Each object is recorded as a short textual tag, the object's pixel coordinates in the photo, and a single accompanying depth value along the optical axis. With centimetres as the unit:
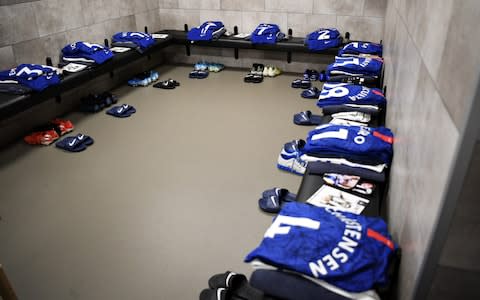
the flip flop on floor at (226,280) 190
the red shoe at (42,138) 375
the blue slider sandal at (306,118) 402
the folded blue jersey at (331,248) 131
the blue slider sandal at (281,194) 275
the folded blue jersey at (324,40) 520
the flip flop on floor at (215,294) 181
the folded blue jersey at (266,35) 544
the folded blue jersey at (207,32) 568
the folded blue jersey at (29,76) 357
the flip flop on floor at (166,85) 532
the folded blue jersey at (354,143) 217
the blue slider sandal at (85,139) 373
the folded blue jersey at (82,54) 437
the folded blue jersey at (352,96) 290
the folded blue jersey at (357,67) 362
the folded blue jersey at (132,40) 512
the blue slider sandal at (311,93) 485
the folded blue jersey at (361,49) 443
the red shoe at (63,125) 397
